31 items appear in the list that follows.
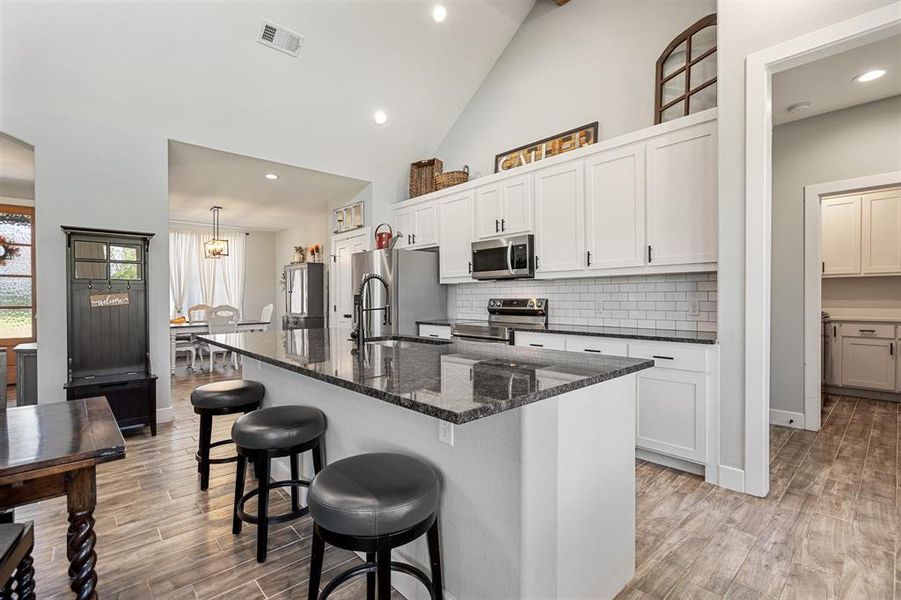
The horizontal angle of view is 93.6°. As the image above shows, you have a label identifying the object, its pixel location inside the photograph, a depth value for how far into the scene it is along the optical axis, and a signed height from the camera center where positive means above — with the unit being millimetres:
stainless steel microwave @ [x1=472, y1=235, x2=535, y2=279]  3846 +383
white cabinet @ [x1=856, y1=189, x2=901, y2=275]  4434 +682
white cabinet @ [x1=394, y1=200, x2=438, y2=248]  4867 +886
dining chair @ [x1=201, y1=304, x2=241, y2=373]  6527 -319
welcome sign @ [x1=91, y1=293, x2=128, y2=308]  3541 -1
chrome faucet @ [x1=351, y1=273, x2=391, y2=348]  2089 -79
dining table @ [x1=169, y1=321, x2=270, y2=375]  6379 -463
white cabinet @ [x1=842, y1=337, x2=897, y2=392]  4488 -724
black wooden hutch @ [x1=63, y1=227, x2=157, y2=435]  3455 -187
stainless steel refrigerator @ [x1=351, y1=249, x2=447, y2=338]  4641 +110
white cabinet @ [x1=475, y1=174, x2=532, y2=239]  3909 +878
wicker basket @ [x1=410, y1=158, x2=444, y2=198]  5039 +1491
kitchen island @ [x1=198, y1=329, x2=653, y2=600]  1233 -524
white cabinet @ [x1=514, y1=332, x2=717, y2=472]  2635 -651
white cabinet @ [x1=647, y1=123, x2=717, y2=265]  2768 +689
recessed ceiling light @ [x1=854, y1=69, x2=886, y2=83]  2996 +1589
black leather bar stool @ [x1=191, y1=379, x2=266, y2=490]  2383 -587
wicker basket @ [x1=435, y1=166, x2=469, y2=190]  4650 +1333
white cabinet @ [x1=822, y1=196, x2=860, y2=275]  4707 +693
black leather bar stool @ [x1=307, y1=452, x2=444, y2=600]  1127 -579
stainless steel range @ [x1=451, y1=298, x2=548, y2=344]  3795 -219
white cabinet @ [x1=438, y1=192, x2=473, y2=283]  4461 +665
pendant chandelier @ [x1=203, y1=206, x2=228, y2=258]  7184 +987
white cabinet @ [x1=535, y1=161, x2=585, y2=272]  3504 +689
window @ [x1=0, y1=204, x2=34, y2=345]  5777 +310
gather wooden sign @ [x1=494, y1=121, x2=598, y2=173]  3783 +1444
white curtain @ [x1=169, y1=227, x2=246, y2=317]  8062 +536
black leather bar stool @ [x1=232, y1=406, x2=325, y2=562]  1768 -601
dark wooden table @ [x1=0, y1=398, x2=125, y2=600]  1104 -431
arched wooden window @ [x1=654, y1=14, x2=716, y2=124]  3061 +1686
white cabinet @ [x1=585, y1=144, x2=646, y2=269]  3141 +690
